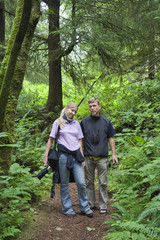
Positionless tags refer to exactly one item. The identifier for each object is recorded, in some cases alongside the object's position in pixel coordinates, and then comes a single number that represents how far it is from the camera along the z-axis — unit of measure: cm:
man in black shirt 457
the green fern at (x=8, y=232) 291
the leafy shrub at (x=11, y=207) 304
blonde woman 434
